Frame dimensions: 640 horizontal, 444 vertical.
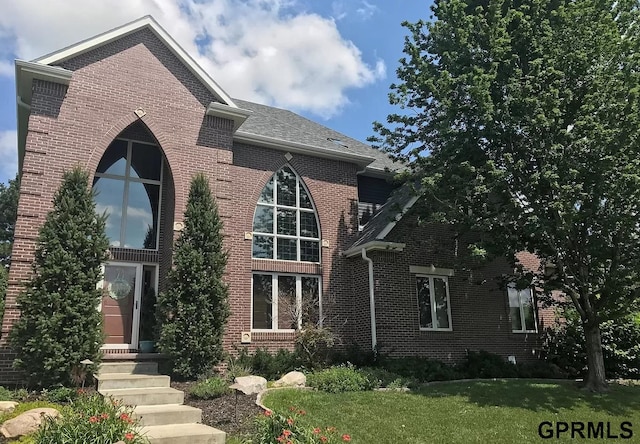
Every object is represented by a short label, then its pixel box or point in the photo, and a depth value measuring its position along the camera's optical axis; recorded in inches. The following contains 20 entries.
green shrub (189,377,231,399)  376.2
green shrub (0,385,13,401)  340.4
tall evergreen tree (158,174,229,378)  437.4
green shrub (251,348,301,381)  488.4
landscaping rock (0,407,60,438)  267.1
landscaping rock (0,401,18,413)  305.8
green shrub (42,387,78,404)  355.2
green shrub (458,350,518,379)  577.6
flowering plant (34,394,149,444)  229.3
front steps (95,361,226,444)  277.1
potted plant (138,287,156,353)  486.6
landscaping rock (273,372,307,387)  440.8
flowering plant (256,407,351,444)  230.5
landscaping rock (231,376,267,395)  352.7
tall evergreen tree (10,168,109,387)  374.9
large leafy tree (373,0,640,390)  436.1
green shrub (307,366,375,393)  420.2
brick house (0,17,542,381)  471.8
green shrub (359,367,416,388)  448.5
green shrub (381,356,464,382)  507.5
